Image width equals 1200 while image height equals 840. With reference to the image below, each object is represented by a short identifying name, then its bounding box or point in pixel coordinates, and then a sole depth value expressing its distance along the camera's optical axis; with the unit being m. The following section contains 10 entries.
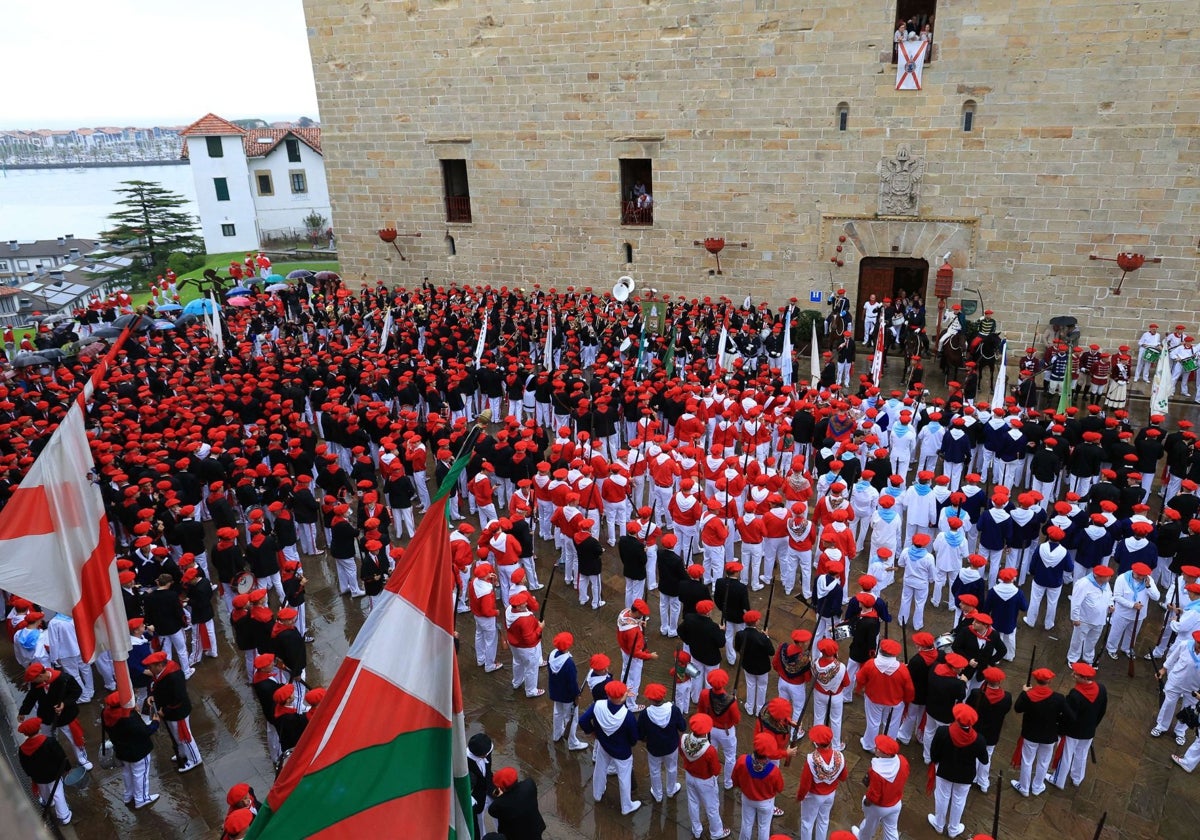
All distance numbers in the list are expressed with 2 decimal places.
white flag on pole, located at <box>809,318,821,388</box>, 16.59
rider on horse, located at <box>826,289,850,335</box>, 20.27
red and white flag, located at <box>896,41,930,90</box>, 18.73
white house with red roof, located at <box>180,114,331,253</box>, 47.47
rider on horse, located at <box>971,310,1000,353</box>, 18.88
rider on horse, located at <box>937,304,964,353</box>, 18.56
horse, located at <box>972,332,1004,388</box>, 17.72
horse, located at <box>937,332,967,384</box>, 18.33
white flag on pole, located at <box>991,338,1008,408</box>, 14.18
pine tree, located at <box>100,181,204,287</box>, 52.44
